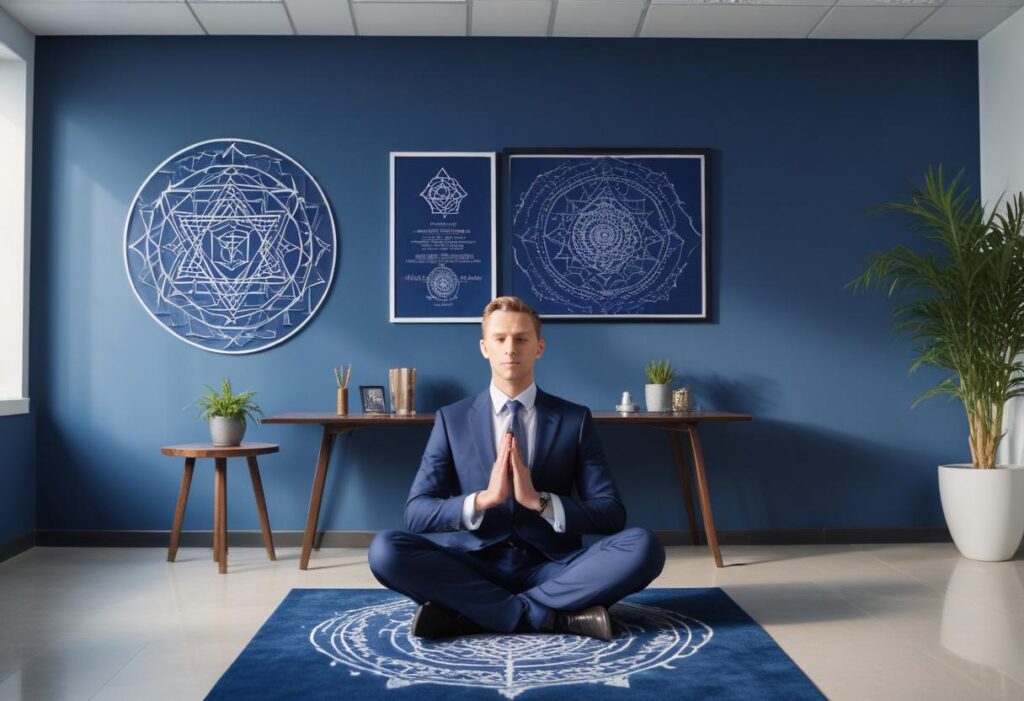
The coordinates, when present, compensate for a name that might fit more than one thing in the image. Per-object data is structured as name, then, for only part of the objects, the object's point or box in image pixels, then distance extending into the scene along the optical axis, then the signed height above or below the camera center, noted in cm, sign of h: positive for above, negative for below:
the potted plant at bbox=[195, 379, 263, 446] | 411 -29
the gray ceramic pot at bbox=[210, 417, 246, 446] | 411 -35
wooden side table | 397 -59
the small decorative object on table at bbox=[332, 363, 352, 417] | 430 -18
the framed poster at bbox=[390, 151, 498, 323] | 461 +43
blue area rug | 232 -84
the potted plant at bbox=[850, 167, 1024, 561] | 411 +1
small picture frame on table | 437 -23
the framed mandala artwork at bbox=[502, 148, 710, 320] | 463 +54
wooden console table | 402 -33
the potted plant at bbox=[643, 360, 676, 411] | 442 -19
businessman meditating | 276 -52
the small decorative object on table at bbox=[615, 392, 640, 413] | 438 -27
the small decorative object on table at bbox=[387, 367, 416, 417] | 432 -19
